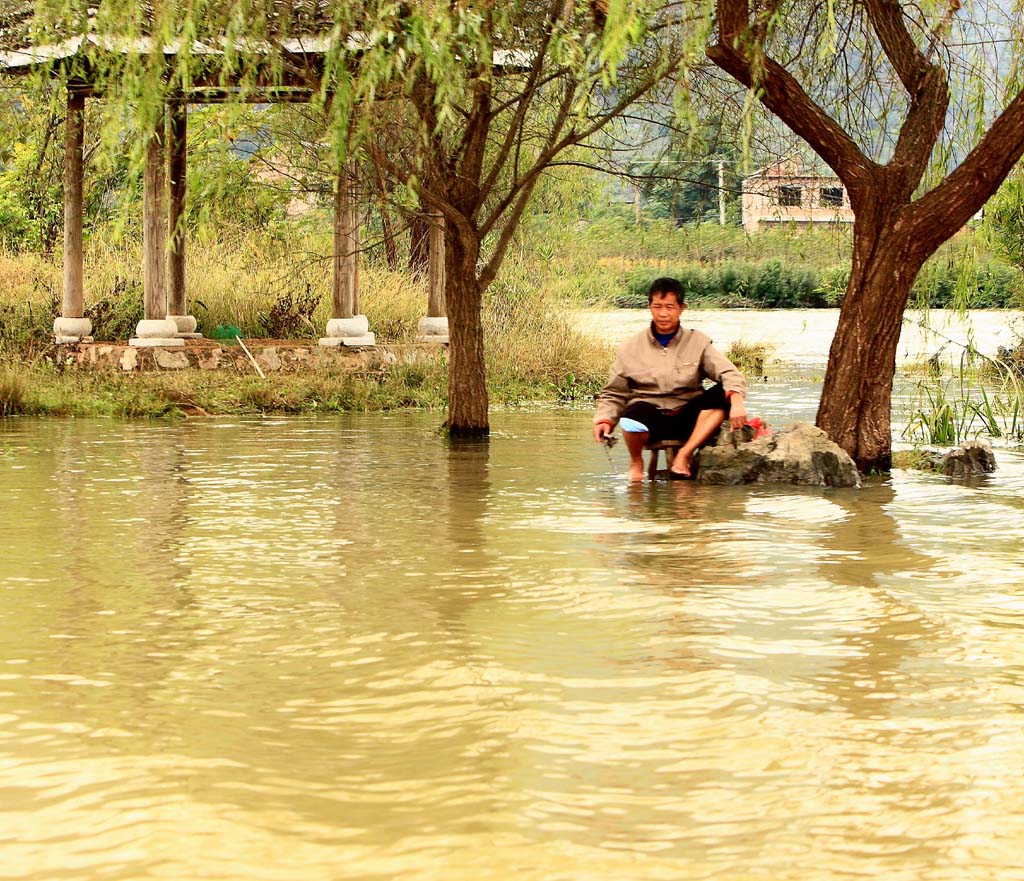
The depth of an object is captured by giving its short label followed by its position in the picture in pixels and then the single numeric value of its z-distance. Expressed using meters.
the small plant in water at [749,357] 26.33
